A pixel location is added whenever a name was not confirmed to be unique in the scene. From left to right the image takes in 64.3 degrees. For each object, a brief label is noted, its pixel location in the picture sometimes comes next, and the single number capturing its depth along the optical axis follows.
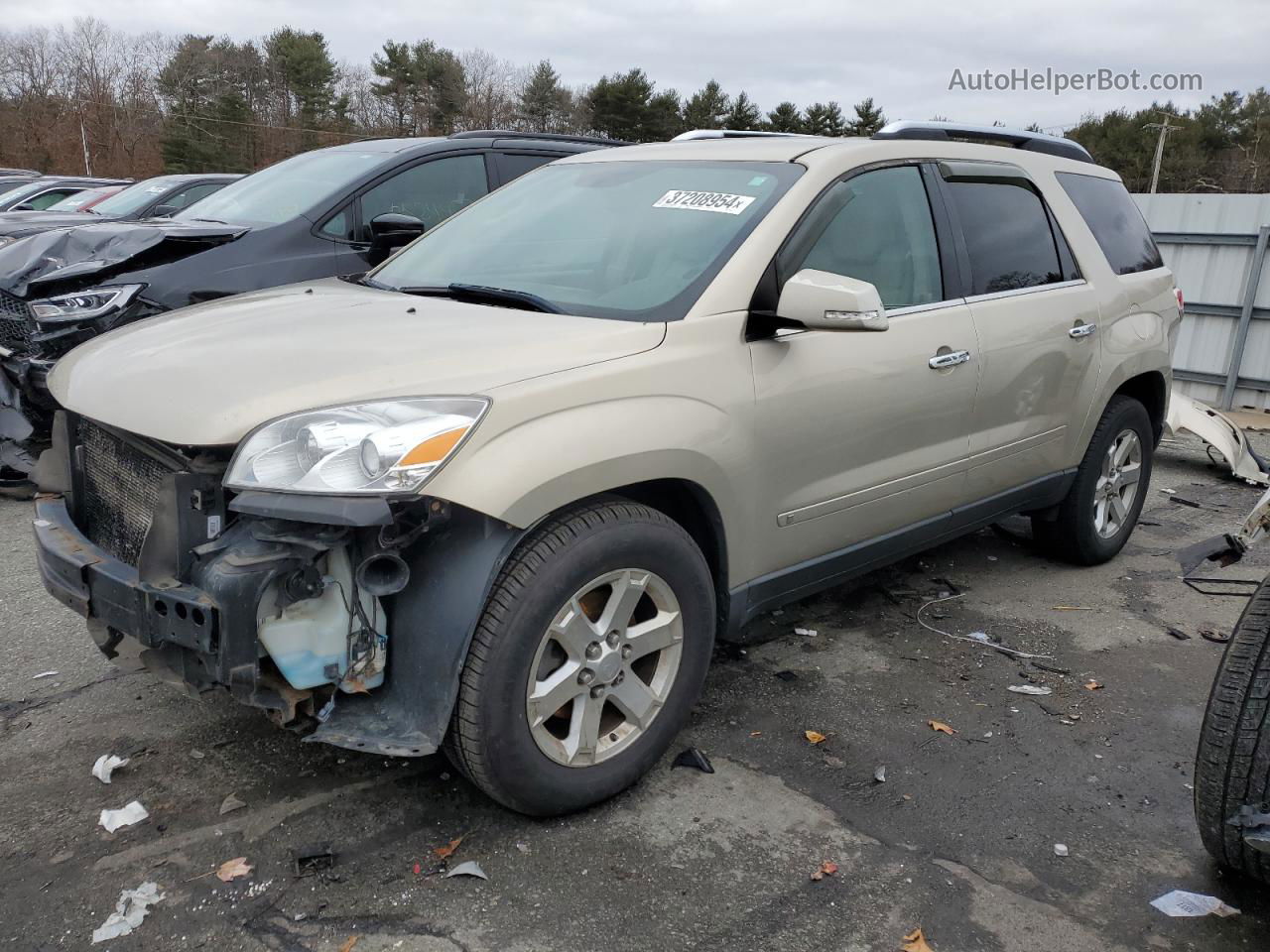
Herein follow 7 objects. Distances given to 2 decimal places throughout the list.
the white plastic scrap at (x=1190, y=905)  2.48
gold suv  2.31
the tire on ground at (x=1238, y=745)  2.31
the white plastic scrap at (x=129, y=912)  2.26
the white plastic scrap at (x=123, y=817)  2.66
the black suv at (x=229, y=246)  5.09
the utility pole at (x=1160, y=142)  45.41
